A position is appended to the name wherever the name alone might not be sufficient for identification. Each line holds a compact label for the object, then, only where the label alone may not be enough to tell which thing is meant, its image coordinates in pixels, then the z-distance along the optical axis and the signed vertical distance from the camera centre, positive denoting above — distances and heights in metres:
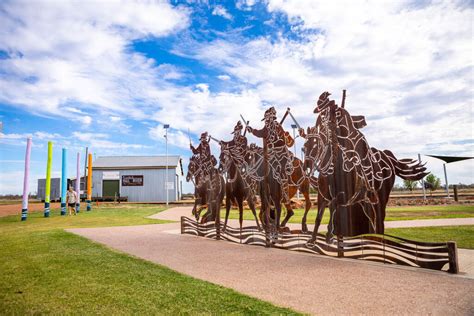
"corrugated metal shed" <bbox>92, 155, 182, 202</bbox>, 36.38 +1.54
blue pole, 20.86 +0.98
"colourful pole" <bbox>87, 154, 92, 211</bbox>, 24.22 +0.74
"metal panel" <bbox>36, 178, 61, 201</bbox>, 39.03 +1.08
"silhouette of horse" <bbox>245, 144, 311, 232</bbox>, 8.39 +0.42
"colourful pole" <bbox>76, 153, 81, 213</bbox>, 22.94 +0.97
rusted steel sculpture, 6.76 +0.18
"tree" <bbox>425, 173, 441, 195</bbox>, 35.14 +1.04
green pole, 19.34 +1.39
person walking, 20.72 -0.07
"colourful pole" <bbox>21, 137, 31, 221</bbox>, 18.28 +1.65
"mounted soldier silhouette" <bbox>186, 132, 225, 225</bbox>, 11.00 +0.46
